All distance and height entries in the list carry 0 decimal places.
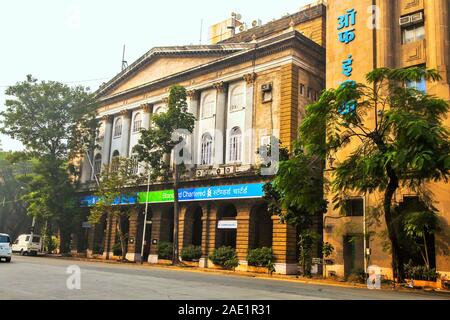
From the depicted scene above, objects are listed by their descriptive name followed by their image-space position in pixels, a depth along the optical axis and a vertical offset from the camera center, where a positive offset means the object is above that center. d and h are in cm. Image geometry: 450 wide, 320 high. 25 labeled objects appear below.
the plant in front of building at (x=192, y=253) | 3578 -120
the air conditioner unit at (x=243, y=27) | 4697 +2161
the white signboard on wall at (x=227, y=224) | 3400 +115
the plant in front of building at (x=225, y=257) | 3272 -132
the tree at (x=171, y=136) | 3562 +792
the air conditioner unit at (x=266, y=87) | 3462 +1158
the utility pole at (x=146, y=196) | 3804 +344
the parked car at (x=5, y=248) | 2634 -102
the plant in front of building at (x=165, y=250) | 3831 -111
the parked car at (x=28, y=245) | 4516 -134
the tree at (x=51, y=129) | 4538 +1036
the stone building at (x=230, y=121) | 3328 +937
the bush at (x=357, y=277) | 2433 -170
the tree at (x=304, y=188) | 2186 +290
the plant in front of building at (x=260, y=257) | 3088 -109
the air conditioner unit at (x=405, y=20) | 2758 +1354
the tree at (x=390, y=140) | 1798 +455
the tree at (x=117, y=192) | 4028 +380
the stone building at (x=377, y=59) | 2512 +1119
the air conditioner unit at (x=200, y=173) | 3719 +527
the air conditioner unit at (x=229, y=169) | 3479 +530
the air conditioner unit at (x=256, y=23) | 4587 +2165
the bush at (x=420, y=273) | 2331 -128
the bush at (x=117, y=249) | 4344 -135
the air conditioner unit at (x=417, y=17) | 2703 +1350
